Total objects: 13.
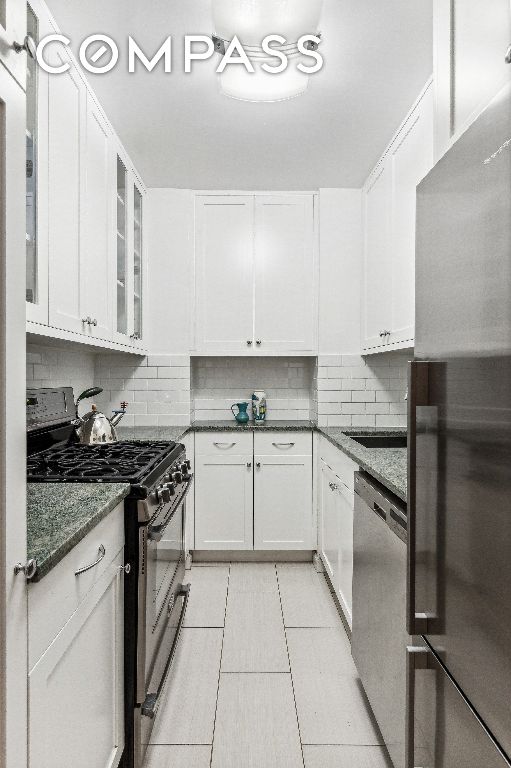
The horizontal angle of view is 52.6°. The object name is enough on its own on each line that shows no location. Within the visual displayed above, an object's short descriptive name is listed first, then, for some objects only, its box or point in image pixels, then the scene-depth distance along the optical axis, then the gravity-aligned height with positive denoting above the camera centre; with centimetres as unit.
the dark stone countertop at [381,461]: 157 -30
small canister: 390 -18
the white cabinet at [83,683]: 98 -67
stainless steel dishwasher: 147 -73
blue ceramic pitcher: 377 -23
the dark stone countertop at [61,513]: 101 -32
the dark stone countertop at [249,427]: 345 -30
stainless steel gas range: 155 -50
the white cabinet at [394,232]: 231 +83
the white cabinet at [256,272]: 363 +78
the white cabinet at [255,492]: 346 -74
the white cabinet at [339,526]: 235 -75
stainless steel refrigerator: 81 -14
